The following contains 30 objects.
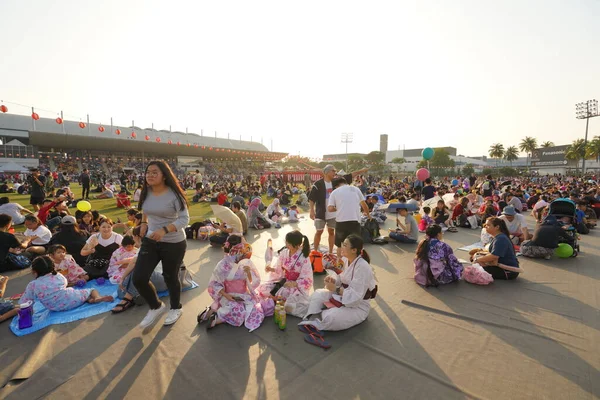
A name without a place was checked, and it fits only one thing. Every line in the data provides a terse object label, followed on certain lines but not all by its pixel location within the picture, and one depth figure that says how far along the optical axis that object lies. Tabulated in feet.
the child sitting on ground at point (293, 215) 34.96
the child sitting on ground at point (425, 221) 29.19
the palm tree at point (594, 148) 133.08
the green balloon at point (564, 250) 19.53
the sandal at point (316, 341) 9.72
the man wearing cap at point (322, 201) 18.78
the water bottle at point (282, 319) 10.93
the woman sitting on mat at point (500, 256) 15.46
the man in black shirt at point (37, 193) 33.97
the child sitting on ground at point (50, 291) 11.86
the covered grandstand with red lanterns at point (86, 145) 114.42
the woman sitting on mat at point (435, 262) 15.02
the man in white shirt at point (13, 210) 25.38
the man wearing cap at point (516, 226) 21.76
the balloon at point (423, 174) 43.29
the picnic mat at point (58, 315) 11.14
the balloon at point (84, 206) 24.40
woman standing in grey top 9.87
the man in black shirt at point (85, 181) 46.75
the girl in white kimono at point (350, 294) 10.59
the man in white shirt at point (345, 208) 16.31
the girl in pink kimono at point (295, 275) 11.96
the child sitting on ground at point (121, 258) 15.06
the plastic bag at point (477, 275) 15.12
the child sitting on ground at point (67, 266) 14.42
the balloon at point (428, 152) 49.93
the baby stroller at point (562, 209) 22.50
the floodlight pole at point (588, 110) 117.78
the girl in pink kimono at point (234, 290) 11.20
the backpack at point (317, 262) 16.80
